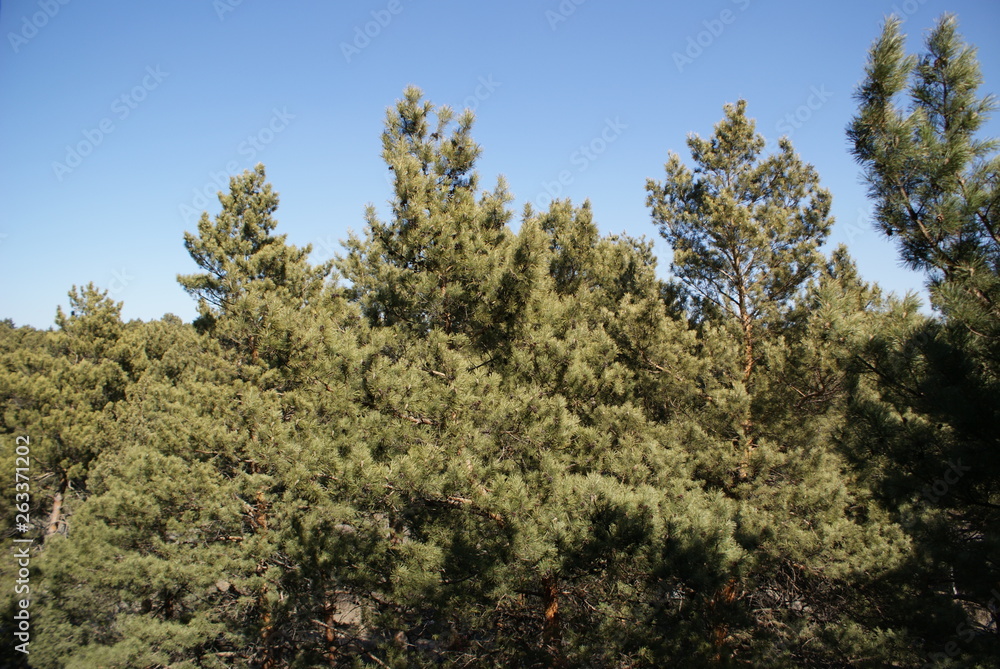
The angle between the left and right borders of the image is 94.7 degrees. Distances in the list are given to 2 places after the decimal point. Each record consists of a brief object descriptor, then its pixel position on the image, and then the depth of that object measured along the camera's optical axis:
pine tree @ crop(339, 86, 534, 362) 5.41
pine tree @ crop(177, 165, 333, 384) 9.05
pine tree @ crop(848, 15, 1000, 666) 3.04
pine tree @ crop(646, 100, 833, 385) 7.45
